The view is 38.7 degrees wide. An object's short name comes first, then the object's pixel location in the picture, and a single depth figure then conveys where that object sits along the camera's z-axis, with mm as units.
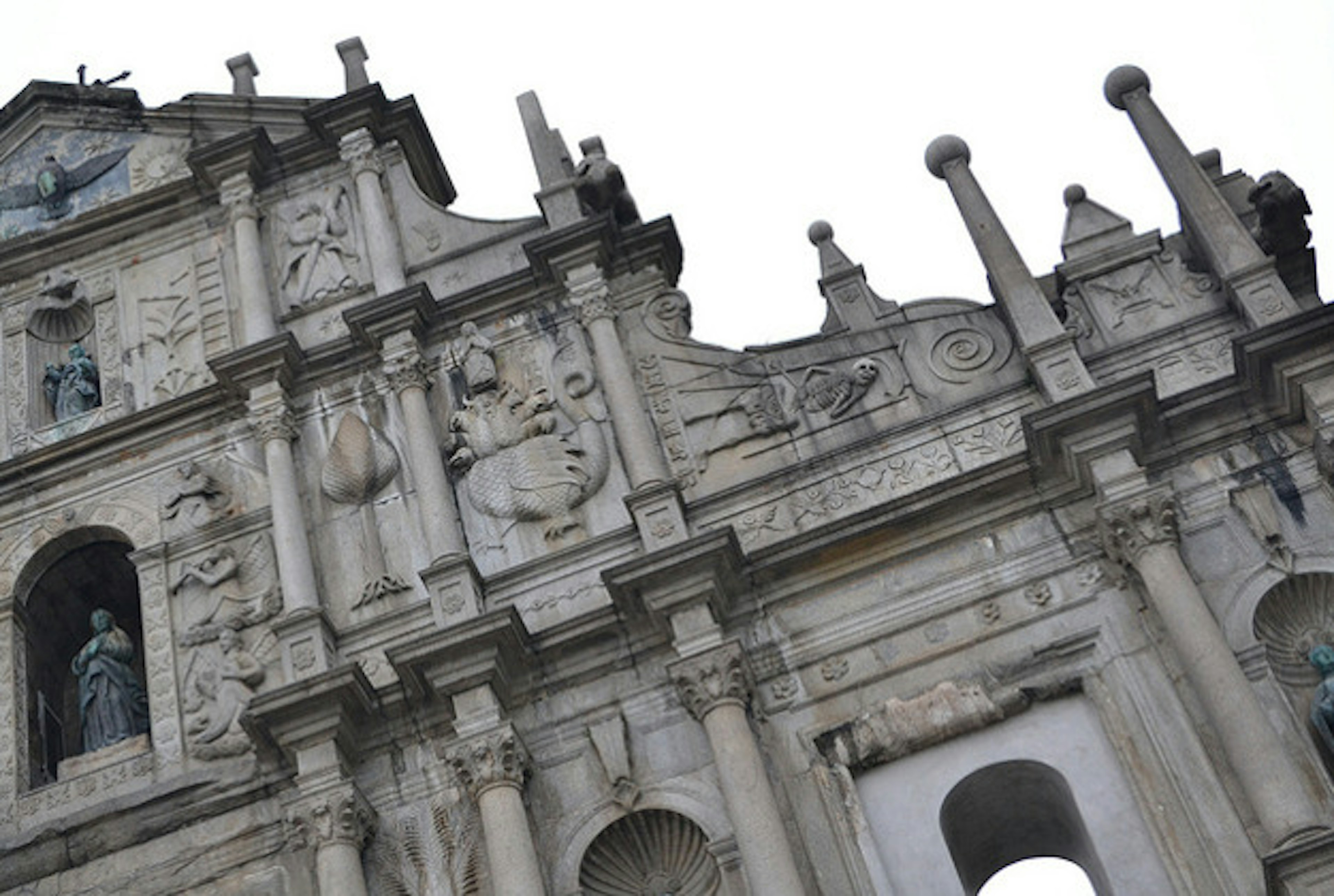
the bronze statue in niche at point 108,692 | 12344
